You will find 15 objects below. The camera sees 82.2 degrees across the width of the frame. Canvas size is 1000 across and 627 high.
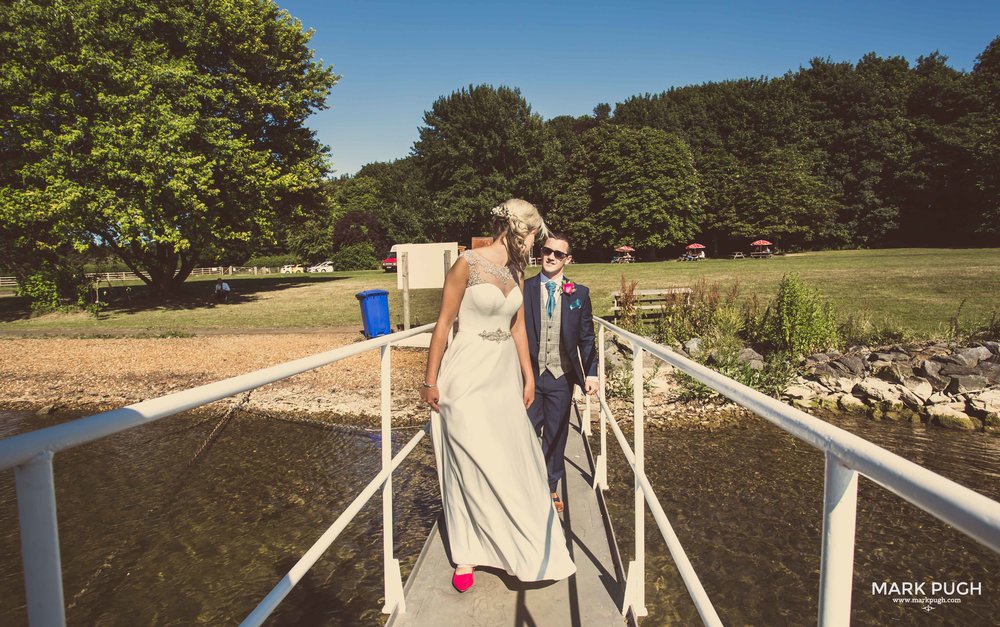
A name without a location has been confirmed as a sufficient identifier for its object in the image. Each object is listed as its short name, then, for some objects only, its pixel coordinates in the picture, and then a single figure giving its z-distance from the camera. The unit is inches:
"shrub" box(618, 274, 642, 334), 494.0
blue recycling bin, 536.7
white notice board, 437.7
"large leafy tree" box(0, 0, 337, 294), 756.6
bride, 119.3
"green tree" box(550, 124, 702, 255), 2004.2
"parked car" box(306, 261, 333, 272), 2640.3
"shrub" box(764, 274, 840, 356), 414.3
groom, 165.3
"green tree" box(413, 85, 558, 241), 1859.0
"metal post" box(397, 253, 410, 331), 451.5
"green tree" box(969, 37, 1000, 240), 1770.5
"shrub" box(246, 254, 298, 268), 2920.8
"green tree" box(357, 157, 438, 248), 1972.2
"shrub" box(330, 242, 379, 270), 2591.0
